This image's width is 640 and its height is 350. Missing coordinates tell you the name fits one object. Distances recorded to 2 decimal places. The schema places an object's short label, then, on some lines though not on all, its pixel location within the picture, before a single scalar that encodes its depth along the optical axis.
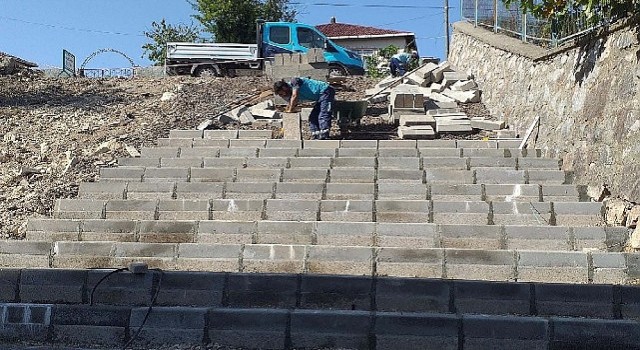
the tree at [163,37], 28.36
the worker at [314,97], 8.55
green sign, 16.17
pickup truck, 16.11
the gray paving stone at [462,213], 5.77
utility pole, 25.67
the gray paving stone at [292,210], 6.04
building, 33.84
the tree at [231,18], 25.02
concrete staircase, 4.30
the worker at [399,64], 15.23
